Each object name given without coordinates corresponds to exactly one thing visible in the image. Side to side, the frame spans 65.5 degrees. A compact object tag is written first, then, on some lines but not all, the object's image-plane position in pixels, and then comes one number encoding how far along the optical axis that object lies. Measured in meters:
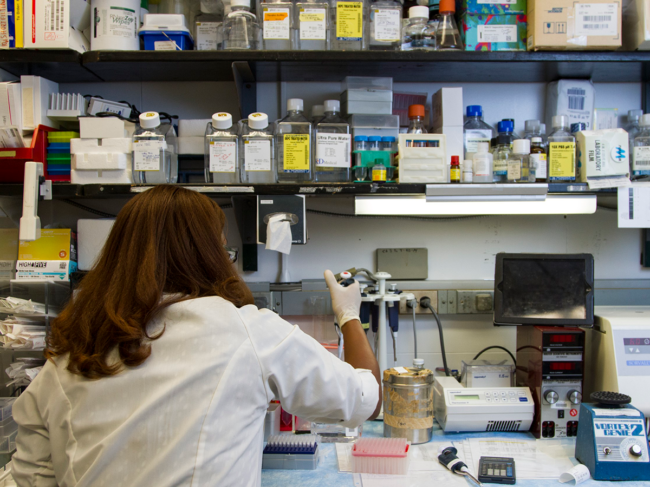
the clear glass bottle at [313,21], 1.53
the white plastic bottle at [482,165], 1.56
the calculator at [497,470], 1.25
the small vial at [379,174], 1.55
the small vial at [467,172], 1.58
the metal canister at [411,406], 1.47
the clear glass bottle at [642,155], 1.59
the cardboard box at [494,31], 1.59
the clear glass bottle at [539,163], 1.56
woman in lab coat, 0.82
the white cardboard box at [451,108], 1.65
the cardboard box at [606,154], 1.55
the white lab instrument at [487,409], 1.50
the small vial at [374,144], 1.64
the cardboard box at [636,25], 1.51
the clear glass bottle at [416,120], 1.66
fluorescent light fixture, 1.59
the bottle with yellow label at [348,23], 1.53
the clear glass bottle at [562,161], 1.57
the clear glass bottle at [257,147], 1.53
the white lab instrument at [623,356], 1.44
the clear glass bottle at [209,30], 1.64
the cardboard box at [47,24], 1.52
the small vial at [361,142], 1.61
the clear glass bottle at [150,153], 1.54
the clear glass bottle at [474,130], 1.70
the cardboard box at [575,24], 1.52
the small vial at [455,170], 1.56
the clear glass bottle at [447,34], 1.61
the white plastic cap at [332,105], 1.63
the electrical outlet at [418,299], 1.82
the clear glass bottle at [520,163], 1.55
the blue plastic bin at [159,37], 1.58
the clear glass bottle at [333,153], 1.55
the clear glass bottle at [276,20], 1.53
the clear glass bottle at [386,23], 1.55
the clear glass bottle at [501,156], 1.59
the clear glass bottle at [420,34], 1.60
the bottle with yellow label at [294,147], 1.54
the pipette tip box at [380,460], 1.31
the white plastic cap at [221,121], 1.53
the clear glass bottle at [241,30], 1.56
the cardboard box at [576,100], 1.77
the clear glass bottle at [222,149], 1.54
